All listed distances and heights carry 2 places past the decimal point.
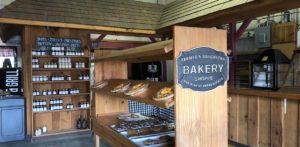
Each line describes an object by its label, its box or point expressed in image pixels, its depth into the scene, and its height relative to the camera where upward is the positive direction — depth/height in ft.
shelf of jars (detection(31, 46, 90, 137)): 18.44 -1.32
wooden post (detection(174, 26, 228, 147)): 6.70 -1.06
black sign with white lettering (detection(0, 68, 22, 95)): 23.62 -0.80
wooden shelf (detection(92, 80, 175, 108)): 6.66 -0.86
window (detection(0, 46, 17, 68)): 28.35 +1.57
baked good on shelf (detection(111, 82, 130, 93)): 10.15 -0.72
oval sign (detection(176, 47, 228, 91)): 6.73 -0.01
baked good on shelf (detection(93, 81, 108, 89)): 12.34 -0.74
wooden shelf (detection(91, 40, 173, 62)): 6.75 +0.52
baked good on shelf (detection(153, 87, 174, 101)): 6.84 -0.69
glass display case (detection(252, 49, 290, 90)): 13.57 -0.07
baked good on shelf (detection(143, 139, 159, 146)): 8.13 -2.31
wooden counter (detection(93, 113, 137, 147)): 8.96 -2.42
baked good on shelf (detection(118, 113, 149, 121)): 11.57 -2.19
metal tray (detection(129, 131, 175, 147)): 8.07 -2.32
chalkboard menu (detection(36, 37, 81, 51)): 18.54 +1.97
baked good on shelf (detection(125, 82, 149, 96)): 8.89 -0.69
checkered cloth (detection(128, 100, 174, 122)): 13.48 -2.14
